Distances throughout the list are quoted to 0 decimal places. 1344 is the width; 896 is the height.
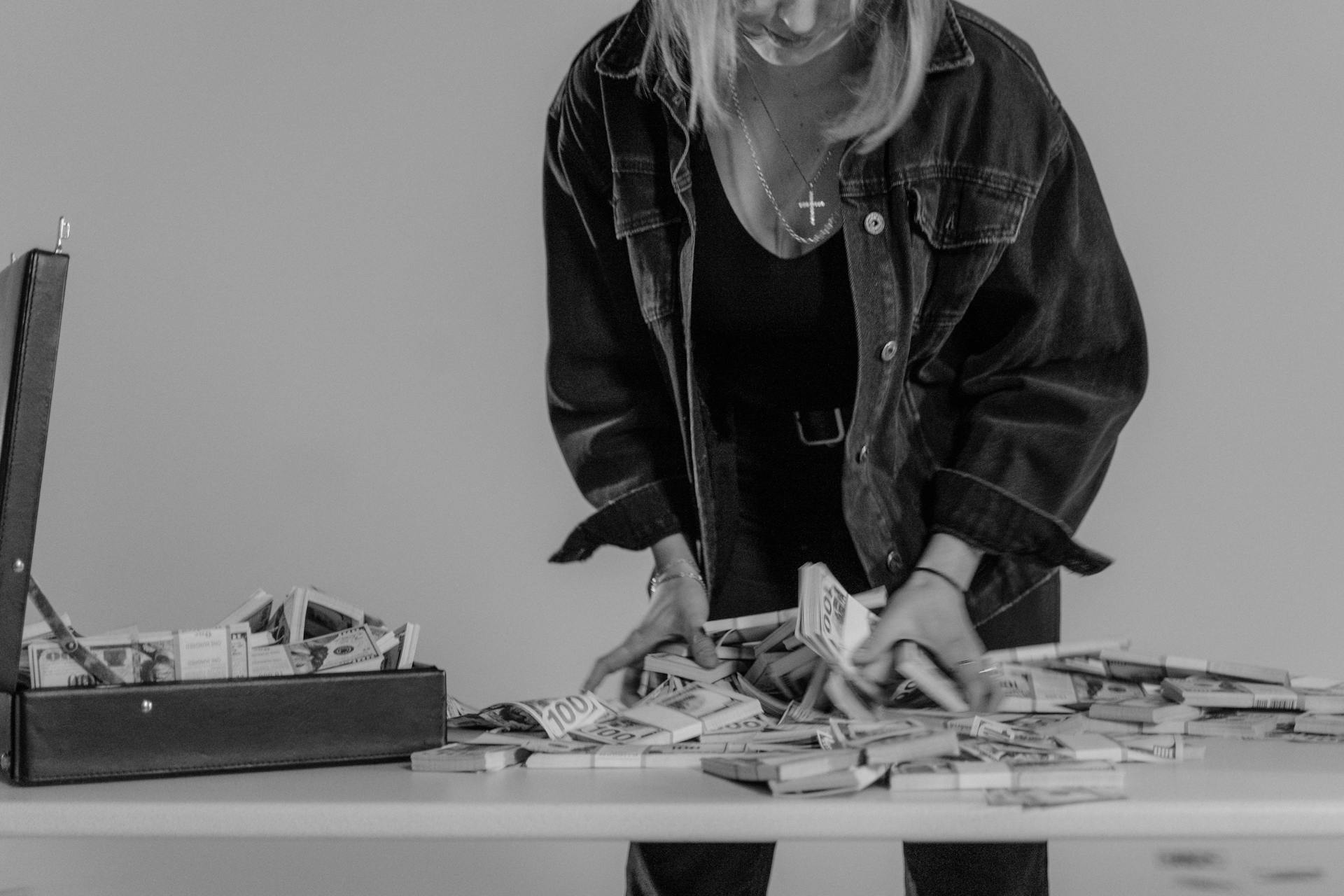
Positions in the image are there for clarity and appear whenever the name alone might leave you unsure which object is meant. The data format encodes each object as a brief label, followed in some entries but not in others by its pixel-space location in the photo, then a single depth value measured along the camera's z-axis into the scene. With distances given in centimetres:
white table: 338
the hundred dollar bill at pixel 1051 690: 382
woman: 414
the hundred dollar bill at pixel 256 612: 394
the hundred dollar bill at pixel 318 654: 373
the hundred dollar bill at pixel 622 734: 365
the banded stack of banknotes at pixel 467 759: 358
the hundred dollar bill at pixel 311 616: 386
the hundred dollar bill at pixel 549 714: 369
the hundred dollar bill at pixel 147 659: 362
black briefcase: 353
